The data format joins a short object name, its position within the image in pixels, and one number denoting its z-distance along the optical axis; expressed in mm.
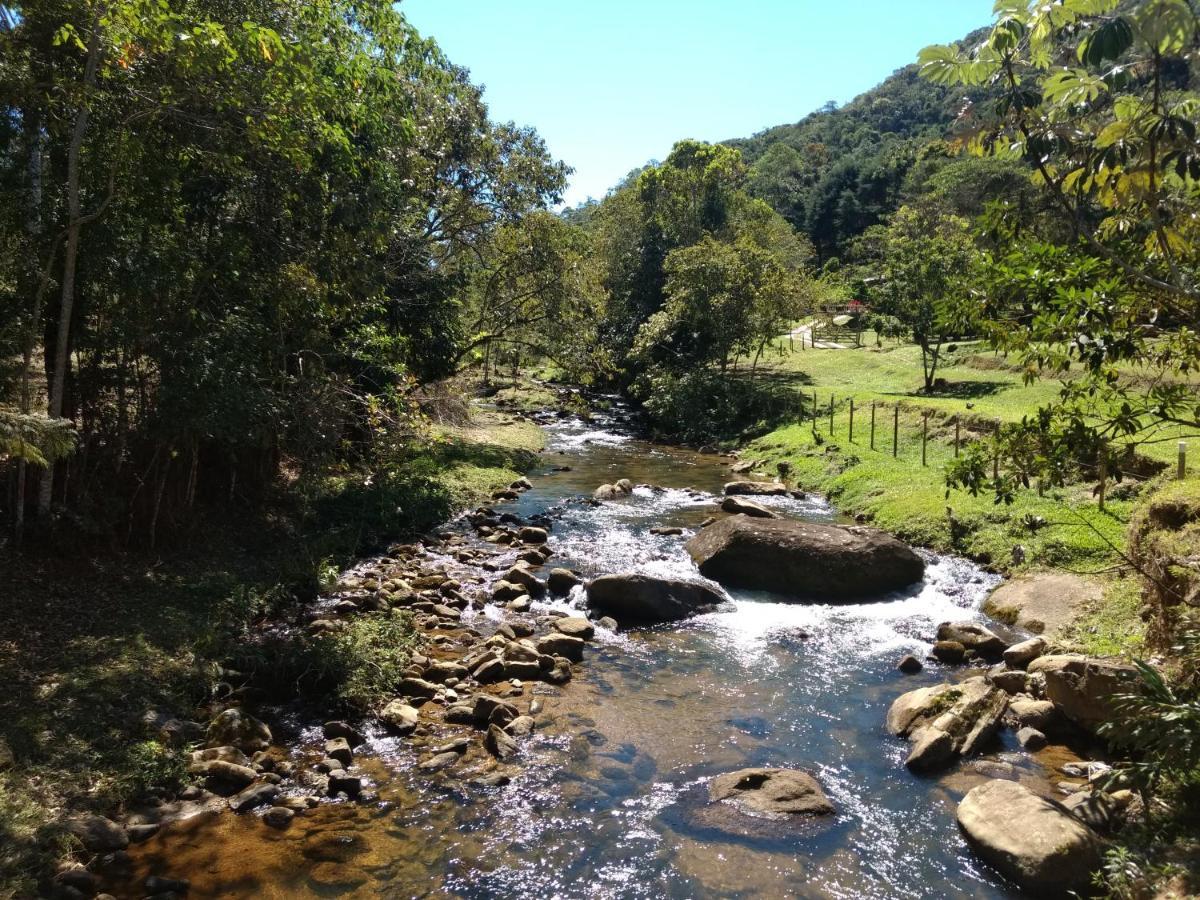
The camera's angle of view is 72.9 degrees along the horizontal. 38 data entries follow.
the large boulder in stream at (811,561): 16078
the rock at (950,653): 12961
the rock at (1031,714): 10297
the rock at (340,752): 9297
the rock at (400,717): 10148
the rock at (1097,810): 7863
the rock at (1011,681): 11273
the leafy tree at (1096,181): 6883
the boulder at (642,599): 14859
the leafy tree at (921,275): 37281
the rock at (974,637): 13023
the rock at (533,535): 19375
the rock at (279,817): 8141
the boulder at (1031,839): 7254
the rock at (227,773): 8688
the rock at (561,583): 16016
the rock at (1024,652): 12383
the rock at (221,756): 8914
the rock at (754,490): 24781
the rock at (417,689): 11125
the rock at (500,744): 9727
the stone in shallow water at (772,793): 8695
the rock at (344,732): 9773
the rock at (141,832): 7728
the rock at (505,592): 15422
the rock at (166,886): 7055
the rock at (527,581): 15930
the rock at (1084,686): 9562
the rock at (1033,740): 9984
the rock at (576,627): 13648
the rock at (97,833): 7395
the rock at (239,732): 9391
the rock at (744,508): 20531
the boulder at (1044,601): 13728
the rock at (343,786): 8703
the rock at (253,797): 8352
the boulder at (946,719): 9711
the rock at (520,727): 10266
